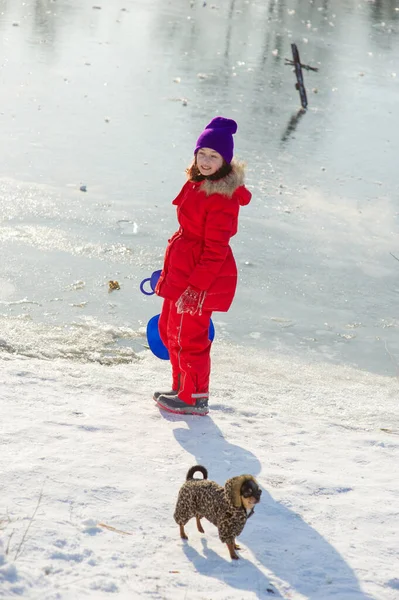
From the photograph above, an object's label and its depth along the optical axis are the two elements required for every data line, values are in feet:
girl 26.45
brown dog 18.63
